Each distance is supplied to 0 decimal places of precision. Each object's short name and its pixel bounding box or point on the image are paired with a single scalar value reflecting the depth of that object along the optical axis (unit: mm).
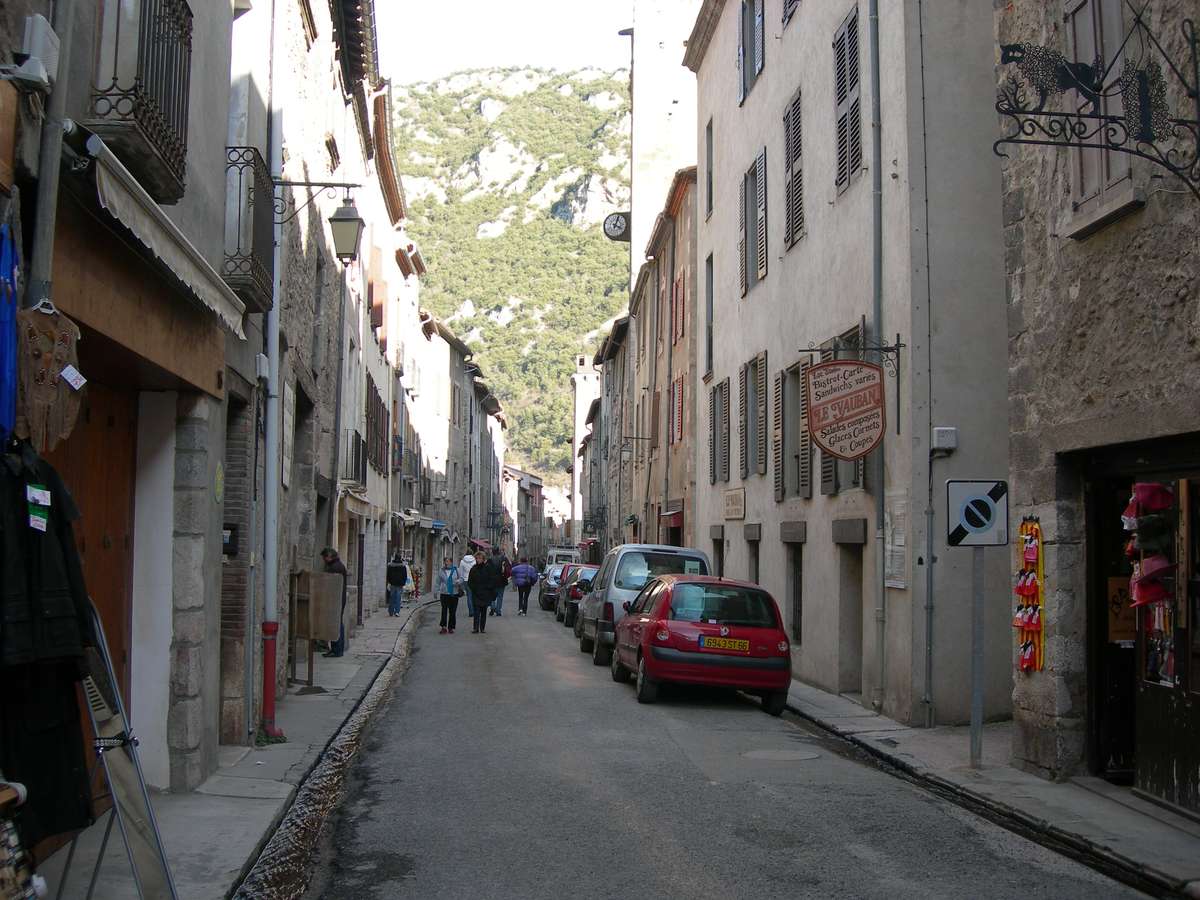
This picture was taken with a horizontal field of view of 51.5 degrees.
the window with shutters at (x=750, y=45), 21297
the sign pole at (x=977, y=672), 9891
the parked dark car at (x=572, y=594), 29531
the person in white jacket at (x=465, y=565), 33250
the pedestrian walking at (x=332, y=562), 18000
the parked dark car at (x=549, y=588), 39031
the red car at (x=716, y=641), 13719
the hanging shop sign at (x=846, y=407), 13188
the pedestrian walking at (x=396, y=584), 31266
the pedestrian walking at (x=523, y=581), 37719
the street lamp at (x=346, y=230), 13172
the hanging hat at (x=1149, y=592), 8336
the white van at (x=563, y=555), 55772
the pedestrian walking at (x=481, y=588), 26930
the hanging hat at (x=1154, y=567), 8266
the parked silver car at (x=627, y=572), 18859
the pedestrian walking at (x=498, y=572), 28797
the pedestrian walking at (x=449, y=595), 26094
